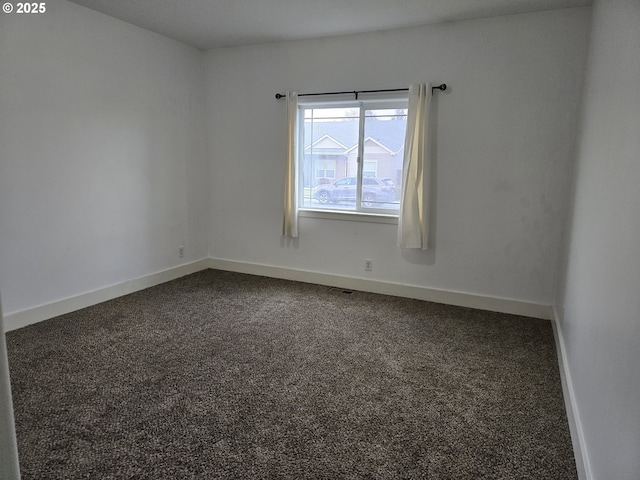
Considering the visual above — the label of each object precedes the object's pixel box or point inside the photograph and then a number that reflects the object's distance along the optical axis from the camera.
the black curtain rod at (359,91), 3.75
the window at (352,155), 4.10
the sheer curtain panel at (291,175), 4.36
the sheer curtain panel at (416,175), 3.78
